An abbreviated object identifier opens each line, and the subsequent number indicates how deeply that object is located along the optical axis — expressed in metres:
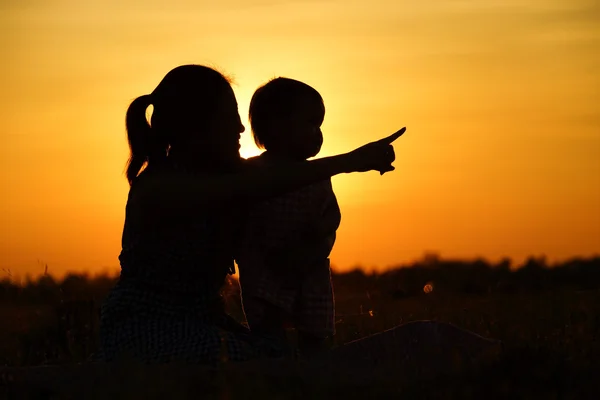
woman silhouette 6.12
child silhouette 7.09
